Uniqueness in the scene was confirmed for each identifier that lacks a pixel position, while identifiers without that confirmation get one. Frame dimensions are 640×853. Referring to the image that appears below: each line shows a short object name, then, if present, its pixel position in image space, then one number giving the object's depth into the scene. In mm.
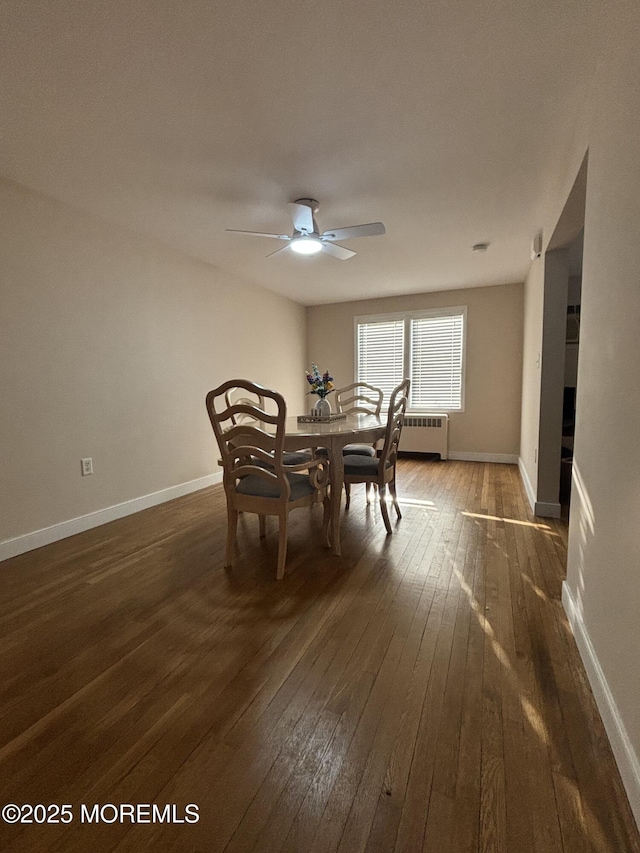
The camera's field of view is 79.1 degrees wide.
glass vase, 3154
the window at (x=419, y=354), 5484
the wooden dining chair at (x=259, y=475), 2094
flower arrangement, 2984
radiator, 5414
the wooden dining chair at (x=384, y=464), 2701
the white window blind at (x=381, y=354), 5801
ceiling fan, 2537
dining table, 2375
